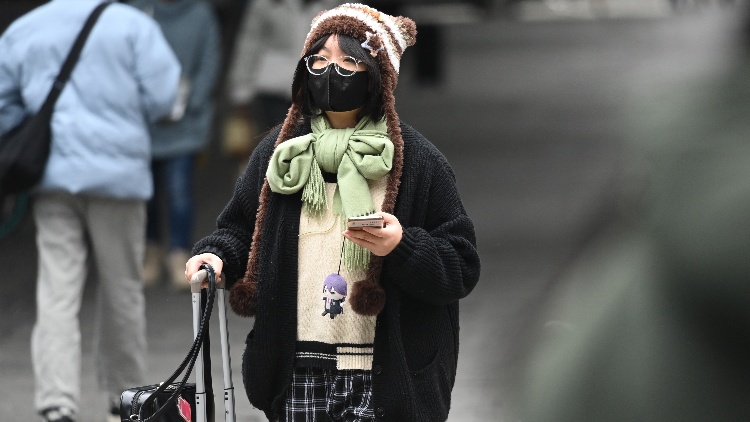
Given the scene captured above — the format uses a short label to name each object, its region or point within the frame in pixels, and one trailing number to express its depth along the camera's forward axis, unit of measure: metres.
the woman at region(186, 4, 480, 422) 6.43
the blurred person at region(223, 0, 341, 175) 16.98
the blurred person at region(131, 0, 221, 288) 16.45
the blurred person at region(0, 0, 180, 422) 10.94
